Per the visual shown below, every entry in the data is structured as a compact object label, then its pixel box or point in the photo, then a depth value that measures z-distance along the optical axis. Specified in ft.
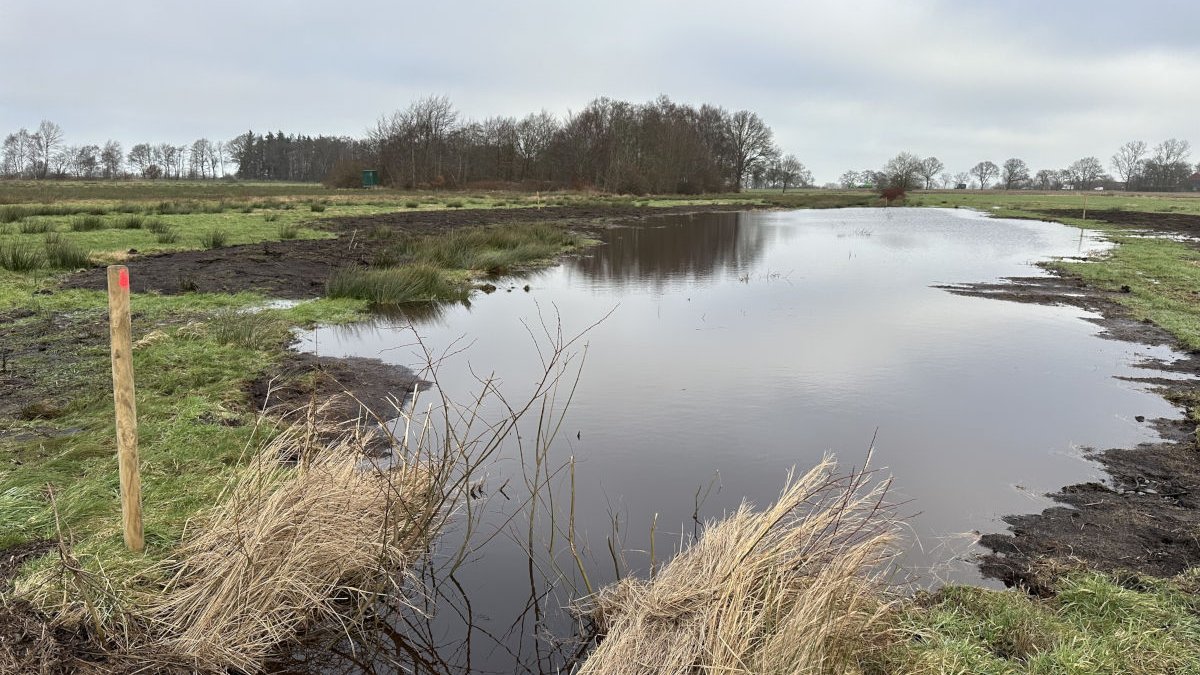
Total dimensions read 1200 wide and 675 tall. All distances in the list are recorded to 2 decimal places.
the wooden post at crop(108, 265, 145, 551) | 11.36
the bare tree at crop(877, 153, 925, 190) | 248.93
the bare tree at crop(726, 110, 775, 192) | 280.31
